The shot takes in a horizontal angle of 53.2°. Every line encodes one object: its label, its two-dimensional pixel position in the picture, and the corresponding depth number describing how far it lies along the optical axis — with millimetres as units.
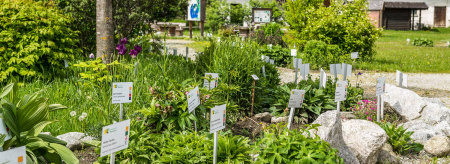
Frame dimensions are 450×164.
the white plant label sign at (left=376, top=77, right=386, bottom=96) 4996
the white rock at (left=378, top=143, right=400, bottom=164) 4062
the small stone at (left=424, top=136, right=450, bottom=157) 4332
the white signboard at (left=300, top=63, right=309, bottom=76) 6152
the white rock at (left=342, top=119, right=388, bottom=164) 3764
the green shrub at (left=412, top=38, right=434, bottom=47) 21472
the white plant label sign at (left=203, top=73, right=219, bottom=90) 4820
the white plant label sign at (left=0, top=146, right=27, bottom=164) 2188
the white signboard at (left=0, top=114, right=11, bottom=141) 2431
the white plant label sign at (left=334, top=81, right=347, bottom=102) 4676
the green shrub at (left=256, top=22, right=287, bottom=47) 15906
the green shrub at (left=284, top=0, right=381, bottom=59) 12820
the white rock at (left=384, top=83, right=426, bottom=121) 5391
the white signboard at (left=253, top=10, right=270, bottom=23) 18781
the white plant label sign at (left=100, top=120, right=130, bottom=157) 2605
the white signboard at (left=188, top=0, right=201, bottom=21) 22503
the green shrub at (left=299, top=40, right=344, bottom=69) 11945
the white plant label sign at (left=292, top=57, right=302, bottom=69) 6371
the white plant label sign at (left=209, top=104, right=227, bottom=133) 3083
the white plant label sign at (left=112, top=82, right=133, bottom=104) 3639
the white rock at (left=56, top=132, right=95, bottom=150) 3857
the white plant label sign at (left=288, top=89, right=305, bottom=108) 4334
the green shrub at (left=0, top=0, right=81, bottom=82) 6375
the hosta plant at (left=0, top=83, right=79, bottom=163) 2980
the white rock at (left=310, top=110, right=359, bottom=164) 3568
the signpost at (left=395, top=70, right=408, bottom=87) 5995
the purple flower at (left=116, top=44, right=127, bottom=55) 6441
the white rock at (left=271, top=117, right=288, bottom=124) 5160
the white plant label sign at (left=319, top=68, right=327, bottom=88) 5673
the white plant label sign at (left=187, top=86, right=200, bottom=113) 3434
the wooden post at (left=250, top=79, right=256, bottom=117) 5332
